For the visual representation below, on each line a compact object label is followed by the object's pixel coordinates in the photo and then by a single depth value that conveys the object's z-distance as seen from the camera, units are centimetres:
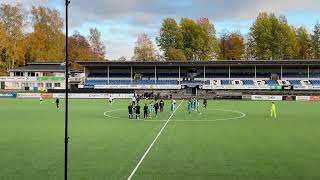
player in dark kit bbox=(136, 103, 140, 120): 3575
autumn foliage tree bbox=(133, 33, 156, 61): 10400
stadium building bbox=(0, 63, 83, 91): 8844
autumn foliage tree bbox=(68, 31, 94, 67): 10731
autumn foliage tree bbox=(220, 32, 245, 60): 11006
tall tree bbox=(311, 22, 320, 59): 10732
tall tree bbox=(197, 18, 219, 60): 10225
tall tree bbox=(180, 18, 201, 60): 10188
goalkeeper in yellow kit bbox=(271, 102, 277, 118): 3916
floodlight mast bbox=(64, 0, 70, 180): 780
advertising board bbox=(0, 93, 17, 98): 7081
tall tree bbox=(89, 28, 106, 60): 12168
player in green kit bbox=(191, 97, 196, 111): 4544
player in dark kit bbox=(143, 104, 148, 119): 3603
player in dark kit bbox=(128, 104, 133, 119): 3634
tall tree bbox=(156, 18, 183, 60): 10412
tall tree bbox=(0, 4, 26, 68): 9225
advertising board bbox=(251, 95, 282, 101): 6798
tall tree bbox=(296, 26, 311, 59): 10788
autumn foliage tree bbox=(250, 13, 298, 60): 9881
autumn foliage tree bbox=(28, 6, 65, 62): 9738
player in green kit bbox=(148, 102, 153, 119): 3781
